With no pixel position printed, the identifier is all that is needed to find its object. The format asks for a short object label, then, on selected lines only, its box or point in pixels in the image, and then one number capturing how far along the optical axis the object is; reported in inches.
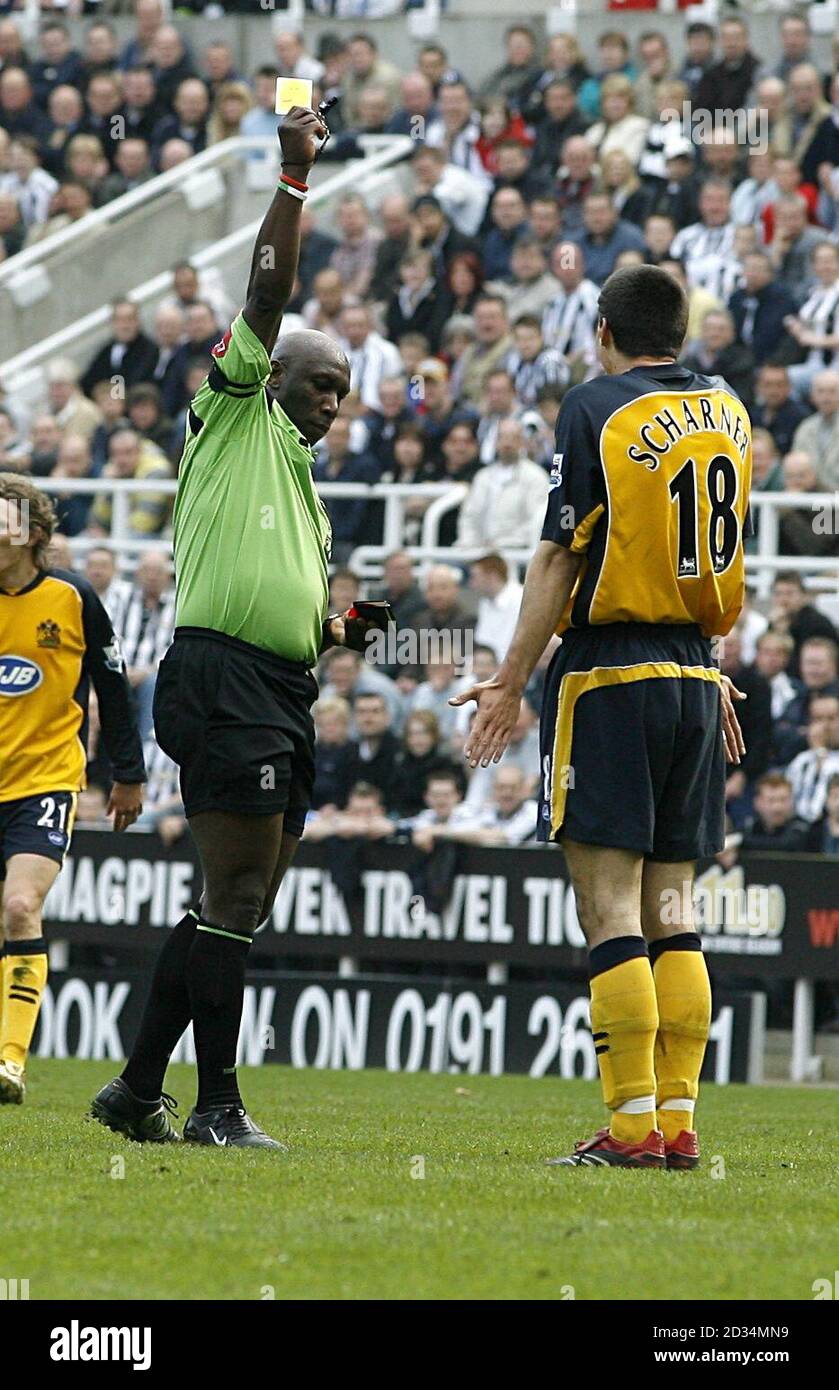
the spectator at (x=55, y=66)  927.7
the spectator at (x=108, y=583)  668.7
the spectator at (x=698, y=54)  759.1
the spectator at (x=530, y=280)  718.5
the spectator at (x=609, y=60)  773.9
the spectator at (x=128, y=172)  893.2
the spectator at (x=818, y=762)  569.0
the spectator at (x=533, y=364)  681.6
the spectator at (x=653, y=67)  772.0
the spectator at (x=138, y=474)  724.0
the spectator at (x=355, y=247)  783.1
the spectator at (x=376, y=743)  608.4
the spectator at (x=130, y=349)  792.9
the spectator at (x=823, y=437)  630.5
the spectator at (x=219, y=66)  891.4
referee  267.0
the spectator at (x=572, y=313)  693.9
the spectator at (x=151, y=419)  755.4
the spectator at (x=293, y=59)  866.1
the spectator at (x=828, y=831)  552.4
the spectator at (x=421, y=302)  744.3
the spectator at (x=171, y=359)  772.0
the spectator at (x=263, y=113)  878.4
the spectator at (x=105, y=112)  896.3
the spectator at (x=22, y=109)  920.3
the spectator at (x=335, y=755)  610.9
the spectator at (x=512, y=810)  584.4
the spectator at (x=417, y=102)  822.5
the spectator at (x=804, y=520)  617.3
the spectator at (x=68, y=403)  775.1
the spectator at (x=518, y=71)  806.5
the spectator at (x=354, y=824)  579.5
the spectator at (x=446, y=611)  624.7
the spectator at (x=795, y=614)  596.7
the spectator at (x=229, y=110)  883.4
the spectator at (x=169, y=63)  891.4
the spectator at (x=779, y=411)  645.9
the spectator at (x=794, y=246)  686.5
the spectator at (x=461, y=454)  681.0
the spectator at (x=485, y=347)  703.1
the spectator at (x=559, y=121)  776.9
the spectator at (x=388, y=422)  695.1
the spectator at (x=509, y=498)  642.8
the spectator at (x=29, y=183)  901.2
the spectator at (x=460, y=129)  797.9
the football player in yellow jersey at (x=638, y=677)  256.4
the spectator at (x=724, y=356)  648.4
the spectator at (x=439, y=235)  748.6
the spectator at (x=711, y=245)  701.3
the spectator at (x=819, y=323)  660.7
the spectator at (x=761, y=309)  672.4
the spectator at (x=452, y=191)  775.1
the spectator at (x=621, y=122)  758.5
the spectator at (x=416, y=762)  601.9
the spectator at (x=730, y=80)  750.5
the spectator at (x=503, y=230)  747.4
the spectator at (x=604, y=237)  706.2
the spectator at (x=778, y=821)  558.9
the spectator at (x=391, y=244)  760.3
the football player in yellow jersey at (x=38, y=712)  357.4
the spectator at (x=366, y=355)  724.0
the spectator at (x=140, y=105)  892.6
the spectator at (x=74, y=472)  742.5
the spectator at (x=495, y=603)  621.6
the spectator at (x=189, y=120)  887.1
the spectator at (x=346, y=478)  683.4
